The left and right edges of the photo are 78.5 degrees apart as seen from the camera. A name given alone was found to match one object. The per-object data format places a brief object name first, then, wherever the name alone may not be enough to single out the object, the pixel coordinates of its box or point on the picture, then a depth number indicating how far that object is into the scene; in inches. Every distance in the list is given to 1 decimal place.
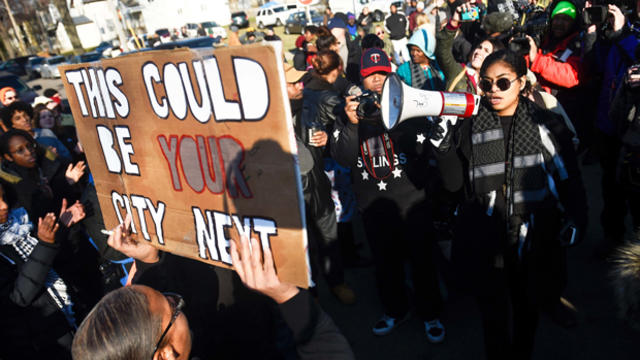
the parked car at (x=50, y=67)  1042.7
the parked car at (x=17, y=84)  467.5
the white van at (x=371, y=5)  890.3
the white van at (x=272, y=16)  1274.6
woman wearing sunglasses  83.0
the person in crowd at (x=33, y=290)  88.0
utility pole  1488.4
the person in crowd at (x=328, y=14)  481.9
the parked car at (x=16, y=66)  1045.2
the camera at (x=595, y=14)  135.4
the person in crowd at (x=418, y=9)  338.4
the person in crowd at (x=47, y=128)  175.5
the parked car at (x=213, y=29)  1213.7
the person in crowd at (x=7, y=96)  208.4
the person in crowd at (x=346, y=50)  245.1
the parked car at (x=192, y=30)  1275.8
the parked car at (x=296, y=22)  947.5
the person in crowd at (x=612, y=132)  120.7
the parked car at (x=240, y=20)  1383.0
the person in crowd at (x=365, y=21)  452.1
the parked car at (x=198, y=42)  682.5
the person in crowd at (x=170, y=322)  47.4
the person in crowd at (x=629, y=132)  98.9
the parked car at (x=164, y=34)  1229.3
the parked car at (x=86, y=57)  891.9
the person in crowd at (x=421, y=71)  152.0
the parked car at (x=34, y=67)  1079.6
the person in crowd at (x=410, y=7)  554.2
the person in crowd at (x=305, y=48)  233.7
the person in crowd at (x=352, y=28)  401.6
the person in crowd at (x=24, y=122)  174.9
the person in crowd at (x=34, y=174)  113.3
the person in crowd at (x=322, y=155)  120.8
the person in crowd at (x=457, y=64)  136.0
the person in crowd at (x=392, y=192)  104.2
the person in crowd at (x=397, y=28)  366.3
